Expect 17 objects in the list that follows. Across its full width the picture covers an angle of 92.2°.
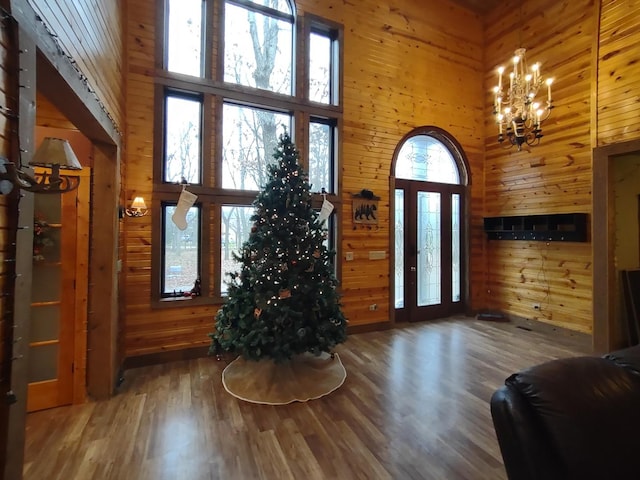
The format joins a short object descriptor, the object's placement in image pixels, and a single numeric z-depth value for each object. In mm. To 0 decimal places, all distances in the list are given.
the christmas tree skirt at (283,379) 2779
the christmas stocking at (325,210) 4106
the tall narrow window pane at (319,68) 4555
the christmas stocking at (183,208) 3531
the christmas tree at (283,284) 2961
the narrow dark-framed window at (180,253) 3686
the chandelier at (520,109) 3283
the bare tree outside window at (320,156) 4516
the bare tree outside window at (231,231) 3941
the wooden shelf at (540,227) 4266
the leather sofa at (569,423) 974
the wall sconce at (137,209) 3219
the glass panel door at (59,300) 2539
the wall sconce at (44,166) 1070
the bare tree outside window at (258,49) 4047
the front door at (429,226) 5172
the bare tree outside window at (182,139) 3715
